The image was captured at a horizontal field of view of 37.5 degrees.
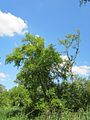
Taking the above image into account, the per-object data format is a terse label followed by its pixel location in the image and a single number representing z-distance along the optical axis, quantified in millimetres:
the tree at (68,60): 12453
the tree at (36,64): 11880
